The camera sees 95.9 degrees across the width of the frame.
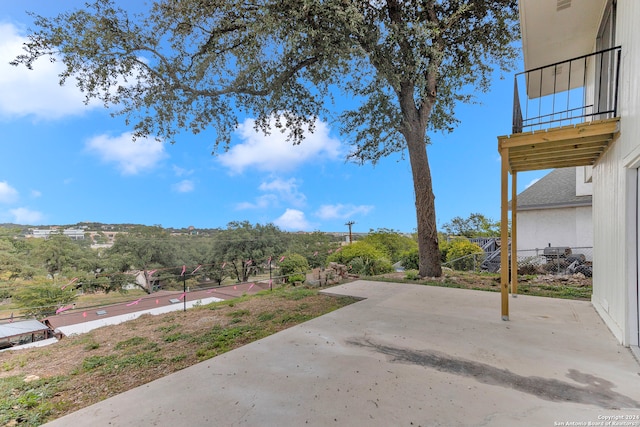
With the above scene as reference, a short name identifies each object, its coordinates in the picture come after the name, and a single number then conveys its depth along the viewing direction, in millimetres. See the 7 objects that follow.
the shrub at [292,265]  14469
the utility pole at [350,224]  27000
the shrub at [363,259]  12367
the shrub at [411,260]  12924
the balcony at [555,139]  3568
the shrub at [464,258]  11508
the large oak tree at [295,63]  6492
